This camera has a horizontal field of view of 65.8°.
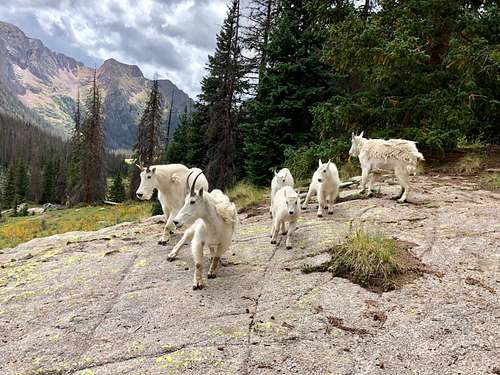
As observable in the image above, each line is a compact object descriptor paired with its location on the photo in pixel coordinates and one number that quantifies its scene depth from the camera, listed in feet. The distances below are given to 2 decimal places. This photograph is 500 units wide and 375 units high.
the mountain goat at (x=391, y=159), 29.71
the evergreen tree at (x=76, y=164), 147.74
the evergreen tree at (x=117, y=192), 202.19
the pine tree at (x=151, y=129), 122.30
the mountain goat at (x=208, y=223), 18.22
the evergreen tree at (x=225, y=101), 77.51
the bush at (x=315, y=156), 43.04
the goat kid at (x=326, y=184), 27.37
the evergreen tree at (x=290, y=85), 52.21
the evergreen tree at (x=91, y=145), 142.82
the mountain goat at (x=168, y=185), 25.85
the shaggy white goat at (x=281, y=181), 29.07
